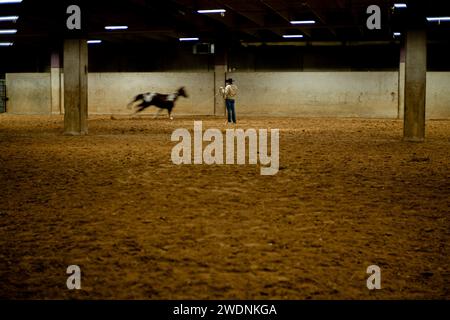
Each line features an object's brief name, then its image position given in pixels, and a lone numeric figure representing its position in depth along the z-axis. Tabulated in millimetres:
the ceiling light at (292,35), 33000
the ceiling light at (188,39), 35125
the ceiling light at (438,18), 23297
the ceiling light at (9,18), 20941
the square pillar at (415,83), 17000
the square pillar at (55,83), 35438
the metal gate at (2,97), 36812
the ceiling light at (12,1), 18312
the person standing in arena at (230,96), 24562
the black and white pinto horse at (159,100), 28969
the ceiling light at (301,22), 26338
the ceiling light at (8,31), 27609
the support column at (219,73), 33844
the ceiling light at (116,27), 28814
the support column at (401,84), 30797
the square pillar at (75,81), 18672
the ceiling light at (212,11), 23433
